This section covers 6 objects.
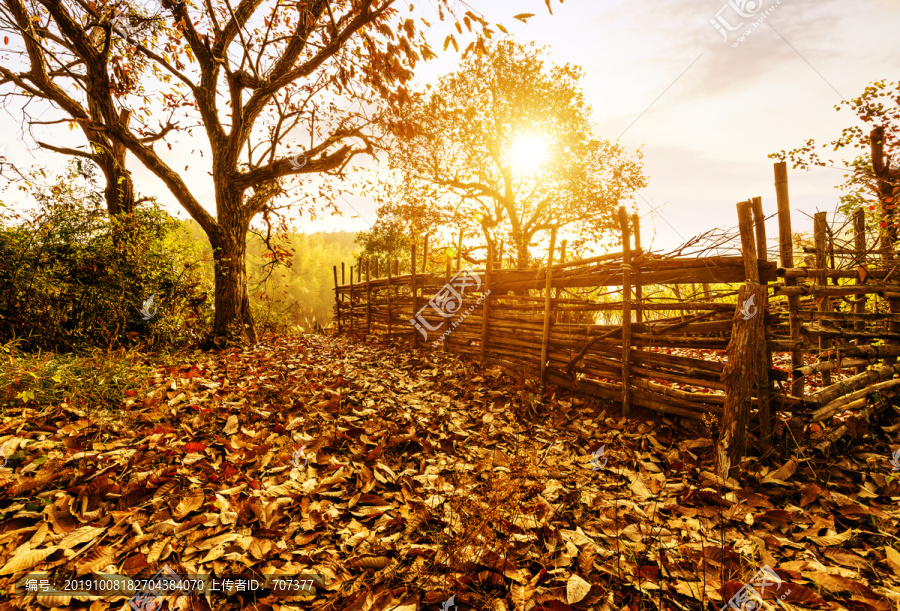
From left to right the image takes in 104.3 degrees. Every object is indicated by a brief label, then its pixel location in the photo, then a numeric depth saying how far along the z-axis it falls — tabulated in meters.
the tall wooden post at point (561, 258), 4.99
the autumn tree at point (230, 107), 5.00
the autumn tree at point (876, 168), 4.61
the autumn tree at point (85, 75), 4.83
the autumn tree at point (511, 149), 11.61
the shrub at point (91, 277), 4.49
